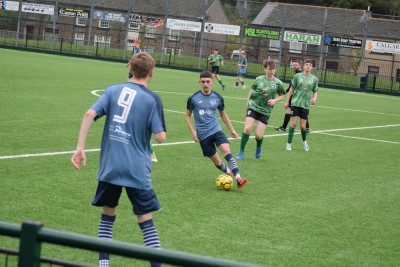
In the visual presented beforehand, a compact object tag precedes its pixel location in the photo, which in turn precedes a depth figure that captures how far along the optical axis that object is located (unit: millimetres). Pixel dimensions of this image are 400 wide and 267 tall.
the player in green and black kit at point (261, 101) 14992
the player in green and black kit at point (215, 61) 40750
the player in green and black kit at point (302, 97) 17547
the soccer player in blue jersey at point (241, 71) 39438
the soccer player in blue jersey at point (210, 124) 11812
